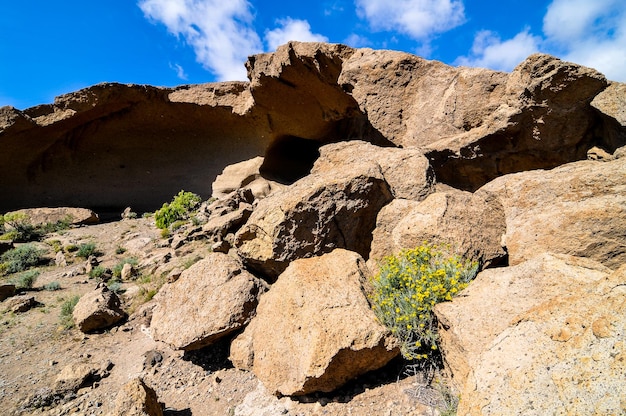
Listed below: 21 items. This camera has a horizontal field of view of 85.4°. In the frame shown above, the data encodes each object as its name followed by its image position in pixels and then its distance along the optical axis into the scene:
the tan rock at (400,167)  4.81
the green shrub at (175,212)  10.31
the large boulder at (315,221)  4.23
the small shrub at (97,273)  7.10
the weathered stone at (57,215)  11.52
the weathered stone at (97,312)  4.95
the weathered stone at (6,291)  6.28
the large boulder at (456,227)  3.53
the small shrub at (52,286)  6.64
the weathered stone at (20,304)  5.75
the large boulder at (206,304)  3.79
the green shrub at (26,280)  6.77
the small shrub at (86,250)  8.40
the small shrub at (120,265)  7.08
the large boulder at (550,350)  1.51
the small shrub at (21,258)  7.86
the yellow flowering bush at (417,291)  2.98
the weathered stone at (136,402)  2.88
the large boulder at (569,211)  3.07
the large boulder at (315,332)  2.89
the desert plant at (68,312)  5.18
